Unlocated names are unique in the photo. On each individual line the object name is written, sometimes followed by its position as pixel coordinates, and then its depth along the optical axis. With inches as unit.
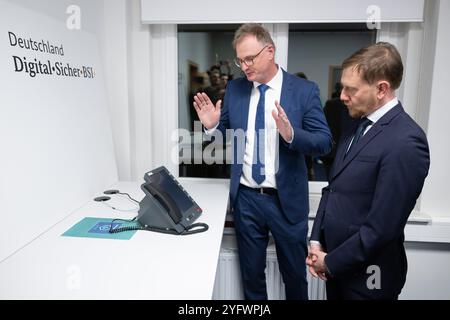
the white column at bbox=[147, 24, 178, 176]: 95.6
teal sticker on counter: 57.1
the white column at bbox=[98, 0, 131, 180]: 89.2
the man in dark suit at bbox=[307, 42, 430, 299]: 44.1
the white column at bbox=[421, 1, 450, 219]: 80.0
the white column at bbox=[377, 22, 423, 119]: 86.7
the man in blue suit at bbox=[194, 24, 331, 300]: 72.2
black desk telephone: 58.6
